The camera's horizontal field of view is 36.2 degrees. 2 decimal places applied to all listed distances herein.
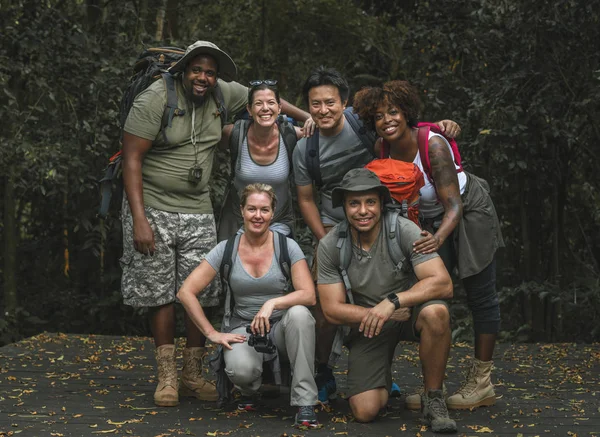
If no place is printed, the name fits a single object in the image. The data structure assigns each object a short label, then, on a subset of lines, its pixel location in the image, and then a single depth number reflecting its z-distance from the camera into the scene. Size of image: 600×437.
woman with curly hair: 4.56
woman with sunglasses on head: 4.87
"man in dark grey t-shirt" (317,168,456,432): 4.41
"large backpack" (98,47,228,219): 4.99
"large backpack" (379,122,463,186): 4.59
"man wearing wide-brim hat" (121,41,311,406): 4.95
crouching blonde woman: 4.50
